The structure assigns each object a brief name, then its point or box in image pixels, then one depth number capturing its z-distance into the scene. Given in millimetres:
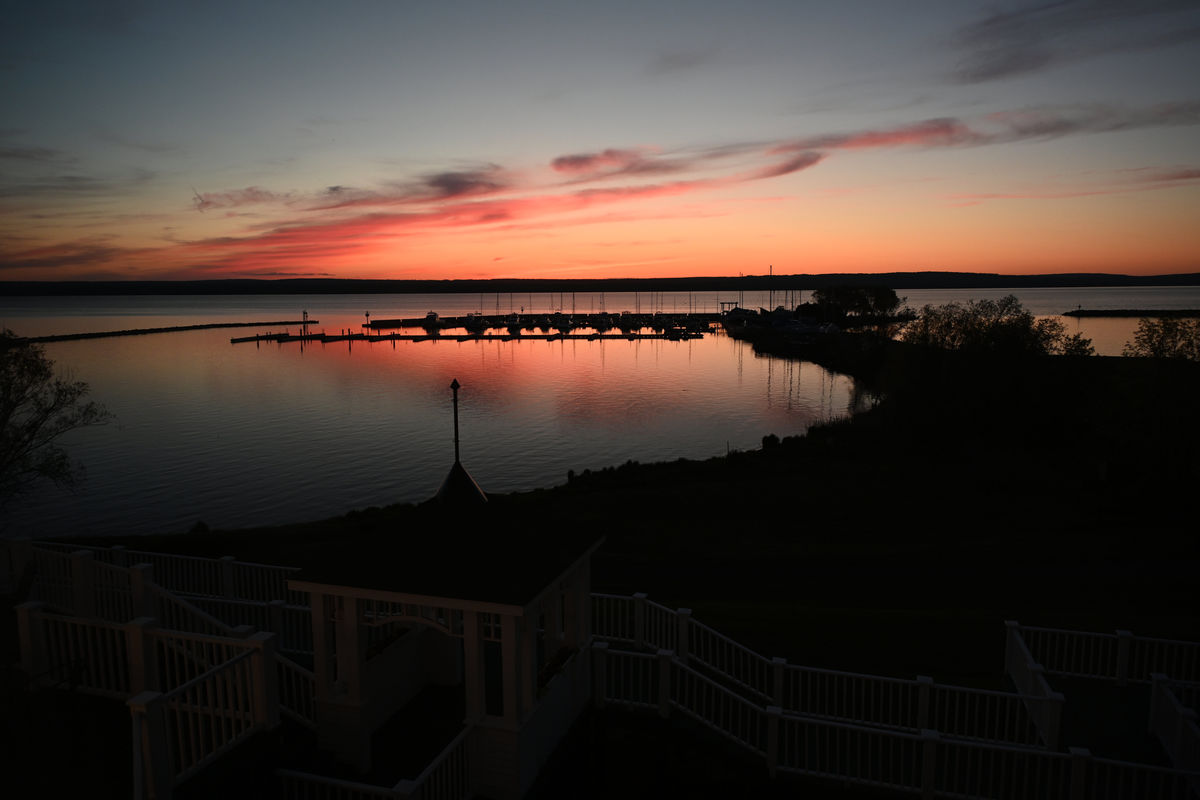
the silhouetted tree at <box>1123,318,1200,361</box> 32062
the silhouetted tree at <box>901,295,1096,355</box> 44594
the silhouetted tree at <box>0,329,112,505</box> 24781
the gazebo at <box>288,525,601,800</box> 8750
